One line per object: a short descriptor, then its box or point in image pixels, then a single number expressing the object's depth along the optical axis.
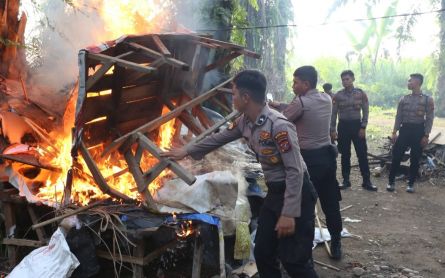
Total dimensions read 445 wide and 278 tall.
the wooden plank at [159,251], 3.98
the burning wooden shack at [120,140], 3.96
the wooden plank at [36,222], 4.28
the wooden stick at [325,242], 5.12
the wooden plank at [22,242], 4.27
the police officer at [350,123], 7.75
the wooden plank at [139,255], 3.94
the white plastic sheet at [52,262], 3.64
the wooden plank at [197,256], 4.12
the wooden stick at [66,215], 3.80
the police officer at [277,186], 2.99
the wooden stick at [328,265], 4.75
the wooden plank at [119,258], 3.94
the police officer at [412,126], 7.58
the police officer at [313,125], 4.55
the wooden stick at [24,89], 5.30
